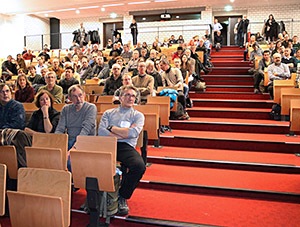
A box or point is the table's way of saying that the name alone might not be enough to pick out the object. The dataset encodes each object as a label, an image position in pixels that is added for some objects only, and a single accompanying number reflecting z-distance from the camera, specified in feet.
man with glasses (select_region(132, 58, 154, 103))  12.00
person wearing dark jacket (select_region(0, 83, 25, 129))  8.35
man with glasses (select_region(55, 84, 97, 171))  7.73
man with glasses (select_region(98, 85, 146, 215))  6.44
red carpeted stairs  6.39
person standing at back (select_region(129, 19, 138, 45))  32.76
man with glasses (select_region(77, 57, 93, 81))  17.96
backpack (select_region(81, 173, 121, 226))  5.82
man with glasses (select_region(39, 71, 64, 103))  11.38
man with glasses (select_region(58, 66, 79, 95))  13.64
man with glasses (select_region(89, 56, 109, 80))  16.81
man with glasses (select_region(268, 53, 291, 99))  14.54
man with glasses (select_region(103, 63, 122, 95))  12.73
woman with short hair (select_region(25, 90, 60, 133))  8.35
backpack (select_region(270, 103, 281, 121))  12.45
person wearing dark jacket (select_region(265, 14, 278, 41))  27.51
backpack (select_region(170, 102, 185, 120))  12.70
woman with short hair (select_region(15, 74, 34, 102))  11.81
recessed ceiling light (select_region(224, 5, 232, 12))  34.92
